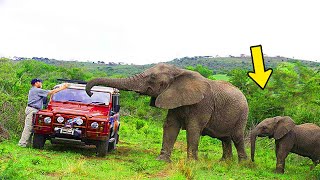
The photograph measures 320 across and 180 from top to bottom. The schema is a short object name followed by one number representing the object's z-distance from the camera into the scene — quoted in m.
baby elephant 13.56
